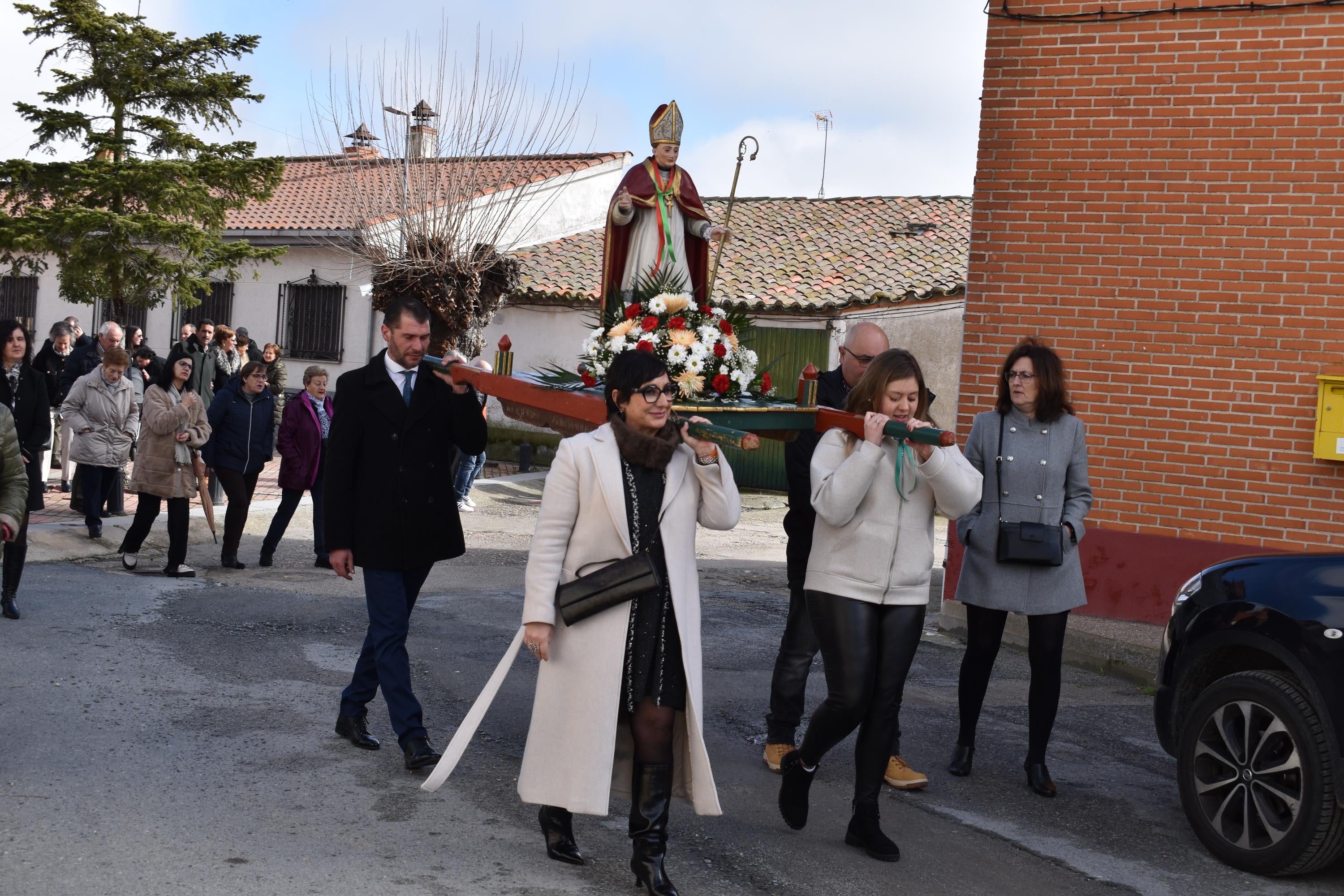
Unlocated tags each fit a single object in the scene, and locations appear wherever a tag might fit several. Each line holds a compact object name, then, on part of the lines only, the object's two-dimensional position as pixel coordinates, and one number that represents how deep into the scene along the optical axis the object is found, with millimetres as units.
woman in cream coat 4246
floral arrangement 5328
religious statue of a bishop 6477
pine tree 20188
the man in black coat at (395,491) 5398
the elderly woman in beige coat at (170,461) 9703
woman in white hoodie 4691
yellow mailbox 8180
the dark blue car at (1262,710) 4539
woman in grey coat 5648
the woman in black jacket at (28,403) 8500
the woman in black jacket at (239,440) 10250
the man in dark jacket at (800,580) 5523
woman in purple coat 10578
